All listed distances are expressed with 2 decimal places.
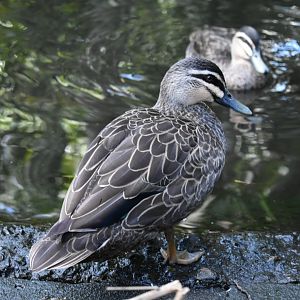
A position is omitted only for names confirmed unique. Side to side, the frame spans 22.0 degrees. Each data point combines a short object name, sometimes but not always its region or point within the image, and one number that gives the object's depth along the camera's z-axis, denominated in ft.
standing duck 13.12
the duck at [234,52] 26.68
